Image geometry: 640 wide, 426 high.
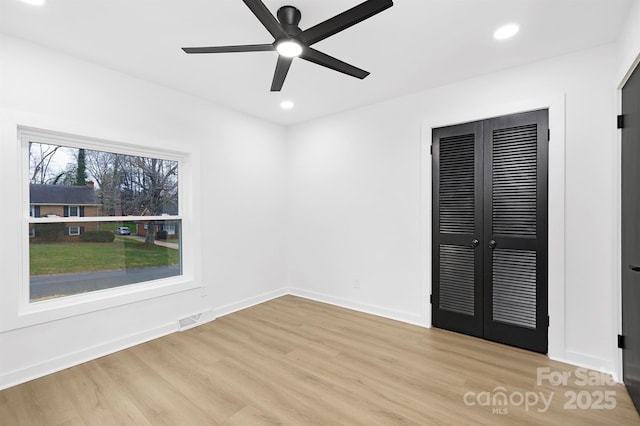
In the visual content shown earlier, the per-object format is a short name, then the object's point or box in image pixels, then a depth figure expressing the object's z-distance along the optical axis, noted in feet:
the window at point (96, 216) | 8.68
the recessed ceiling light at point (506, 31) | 7.44
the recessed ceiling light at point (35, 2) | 6.50
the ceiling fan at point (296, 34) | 5.55
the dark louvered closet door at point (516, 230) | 8.98
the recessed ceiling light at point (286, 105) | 12.39
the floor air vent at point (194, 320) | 11.21
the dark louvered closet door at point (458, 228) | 10.11
